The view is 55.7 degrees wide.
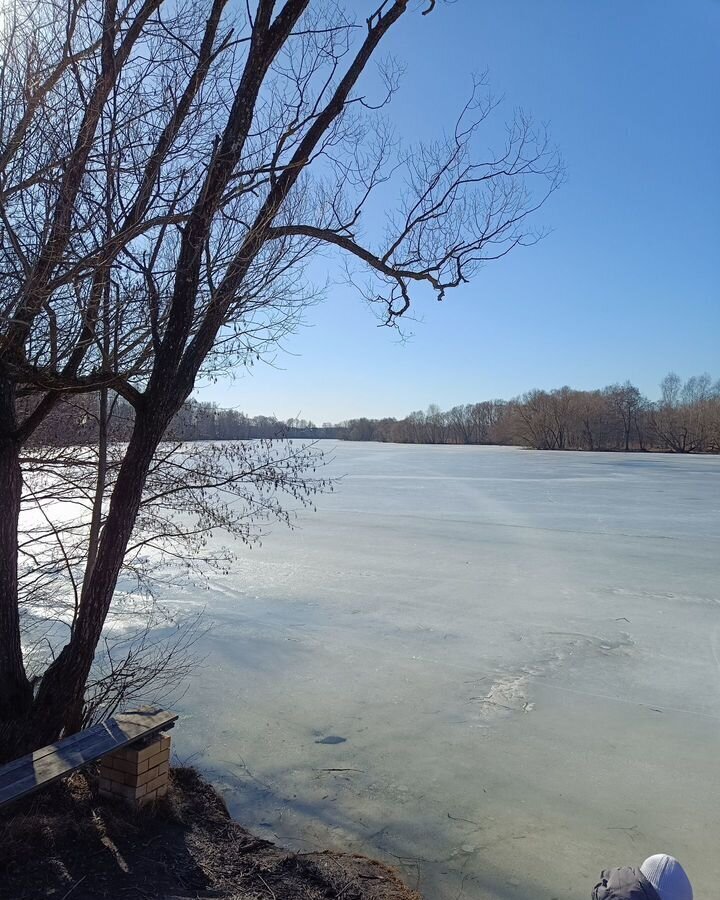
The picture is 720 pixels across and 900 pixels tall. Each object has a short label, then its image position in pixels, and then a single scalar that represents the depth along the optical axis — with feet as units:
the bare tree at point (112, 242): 8.29
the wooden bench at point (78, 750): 8.54
